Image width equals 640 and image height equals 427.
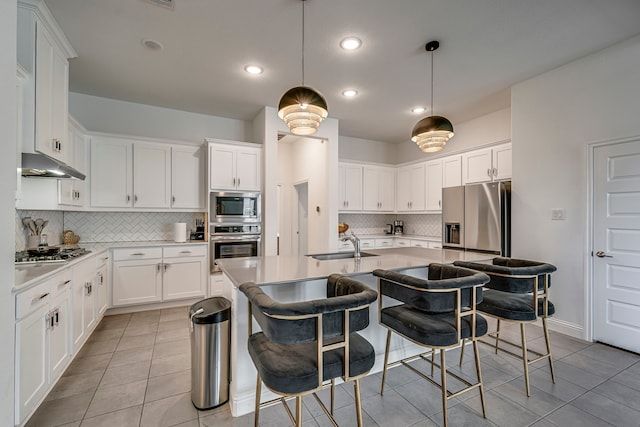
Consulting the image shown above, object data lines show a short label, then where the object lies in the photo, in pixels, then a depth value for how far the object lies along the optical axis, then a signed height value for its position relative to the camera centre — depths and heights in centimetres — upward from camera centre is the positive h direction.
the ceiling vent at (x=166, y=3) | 226 +163
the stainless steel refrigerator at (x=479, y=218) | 378 -3
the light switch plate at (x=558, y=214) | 324 +2
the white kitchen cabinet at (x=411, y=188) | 549 +52
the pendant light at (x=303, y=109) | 215 +80
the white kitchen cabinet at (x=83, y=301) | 257 -82
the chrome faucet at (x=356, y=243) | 271 -26
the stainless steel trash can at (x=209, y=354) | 199 -95
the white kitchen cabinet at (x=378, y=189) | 581 +53
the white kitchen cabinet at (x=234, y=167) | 423 +70
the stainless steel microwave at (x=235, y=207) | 425 +11
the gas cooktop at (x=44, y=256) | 239 -36
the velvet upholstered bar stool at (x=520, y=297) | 209 -60
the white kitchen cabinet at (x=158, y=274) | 374 -79
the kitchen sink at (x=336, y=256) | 287 -41
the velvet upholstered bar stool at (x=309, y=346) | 129 -64
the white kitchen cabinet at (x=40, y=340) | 168 -83
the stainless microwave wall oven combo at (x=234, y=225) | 421 -16
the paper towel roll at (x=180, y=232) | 416 -25
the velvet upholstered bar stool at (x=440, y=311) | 170 -59
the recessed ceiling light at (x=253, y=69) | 329 +164
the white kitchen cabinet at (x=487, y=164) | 407 +75
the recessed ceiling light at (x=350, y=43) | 278 +165
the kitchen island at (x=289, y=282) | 196 -50
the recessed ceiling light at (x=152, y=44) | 280 +164
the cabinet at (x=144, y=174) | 390 +56
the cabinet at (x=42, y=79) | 213 +108
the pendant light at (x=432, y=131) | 275 +79
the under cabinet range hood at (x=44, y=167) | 231 +40
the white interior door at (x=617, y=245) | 279 -29
